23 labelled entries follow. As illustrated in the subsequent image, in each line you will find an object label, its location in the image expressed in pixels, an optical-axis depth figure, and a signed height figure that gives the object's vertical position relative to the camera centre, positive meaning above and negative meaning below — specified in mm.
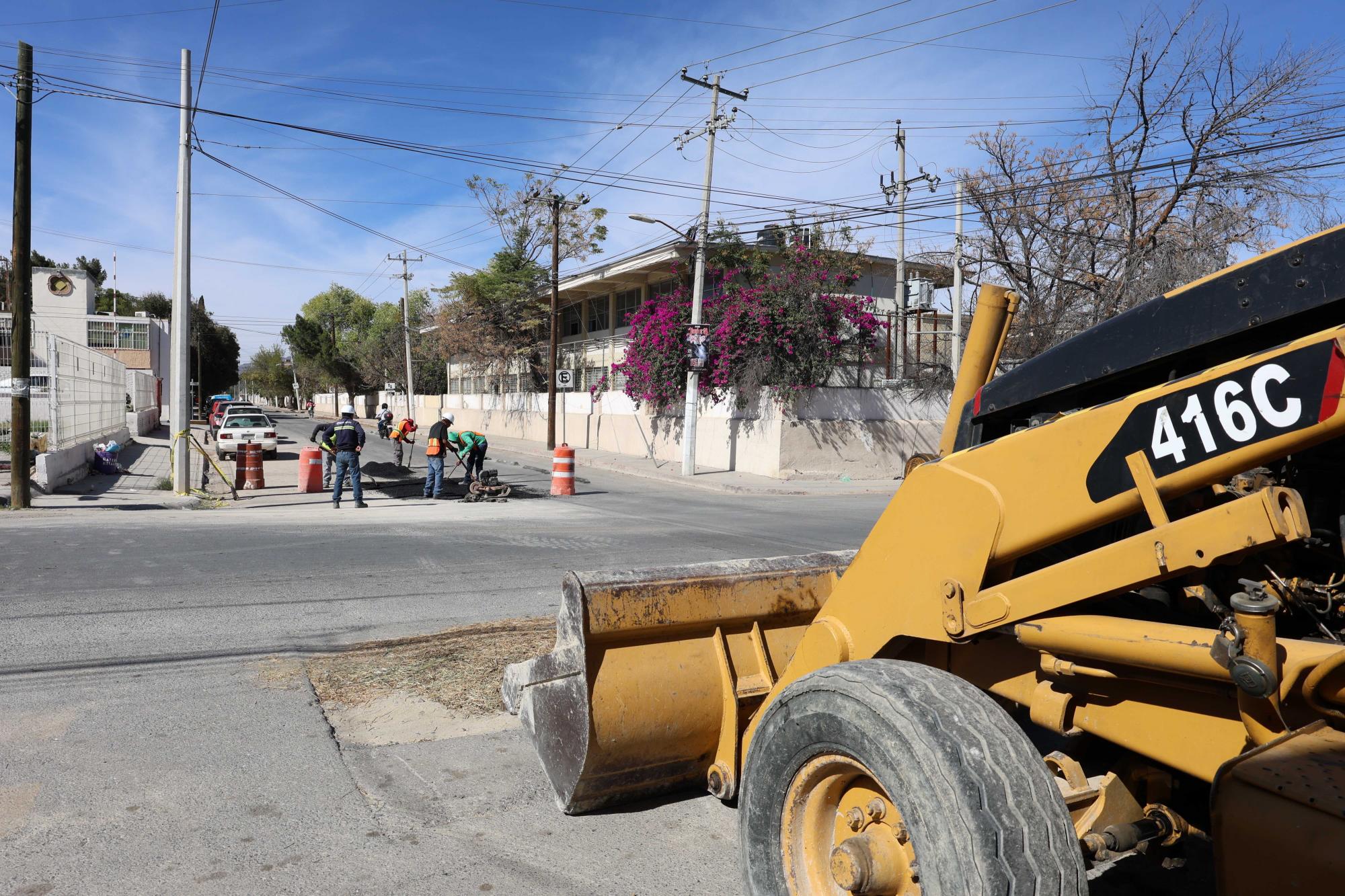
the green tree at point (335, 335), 82375 +5725
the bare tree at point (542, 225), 44219 +8606
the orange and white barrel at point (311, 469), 17484 -1438
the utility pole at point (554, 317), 33031 +2985
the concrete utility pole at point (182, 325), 16375 +1158
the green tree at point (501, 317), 41906 +3783
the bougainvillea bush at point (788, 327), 23453 +2091
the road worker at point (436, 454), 16641 -1021
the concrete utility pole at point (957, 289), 24725 +3327
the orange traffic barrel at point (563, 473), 18078 -1398
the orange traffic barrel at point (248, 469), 18406 -1526
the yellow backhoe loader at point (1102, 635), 1938 -538
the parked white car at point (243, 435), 26734 -1256
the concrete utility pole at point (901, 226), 26016 +5302
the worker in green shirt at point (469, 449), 17000 -939
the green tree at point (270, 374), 124794 +2515
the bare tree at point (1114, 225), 22188 +5156
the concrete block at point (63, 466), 15711 -1480
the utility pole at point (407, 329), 52906 +3976
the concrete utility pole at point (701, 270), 23359 +3381
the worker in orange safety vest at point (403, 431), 20312 -784
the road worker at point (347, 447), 15297 -871
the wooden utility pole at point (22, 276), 14258 +1700
